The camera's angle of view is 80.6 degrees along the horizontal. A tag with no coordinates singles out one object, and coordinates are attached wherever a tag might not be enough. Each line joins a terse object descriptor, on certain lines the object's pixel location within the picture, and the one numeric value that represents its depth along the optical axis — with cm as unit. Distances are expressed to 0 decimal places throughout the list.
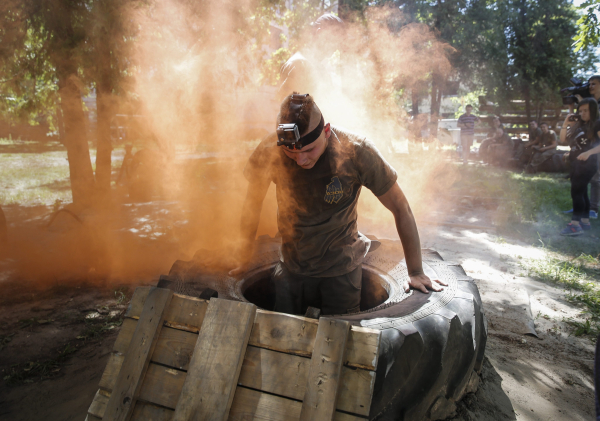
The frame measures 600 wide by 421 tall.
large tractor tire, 174
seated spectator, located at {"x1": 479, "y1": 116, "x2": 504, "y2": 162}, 1408
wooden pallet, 140
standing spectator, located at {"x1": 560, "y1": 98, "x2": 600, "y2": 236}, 535
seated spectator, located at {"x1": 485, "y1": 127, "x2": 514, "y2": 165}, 1398
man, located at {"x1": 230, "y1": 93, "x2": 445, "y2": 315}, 210
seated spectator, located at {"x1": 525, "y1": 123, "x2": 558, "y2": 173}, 1204
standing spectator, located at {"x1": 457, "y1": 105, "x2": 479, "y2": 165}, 1345
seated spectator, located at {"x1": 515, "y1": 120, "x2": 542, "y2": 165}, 1261
